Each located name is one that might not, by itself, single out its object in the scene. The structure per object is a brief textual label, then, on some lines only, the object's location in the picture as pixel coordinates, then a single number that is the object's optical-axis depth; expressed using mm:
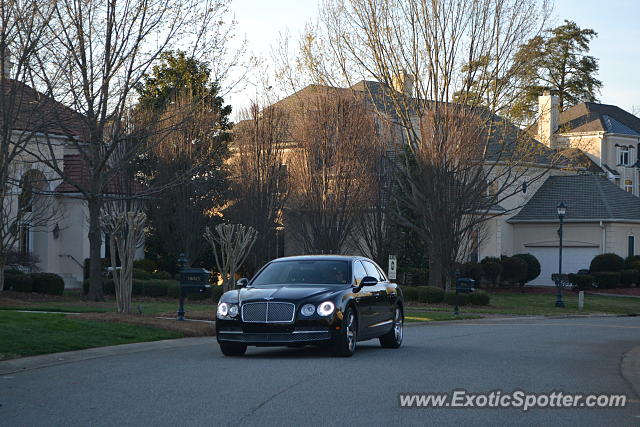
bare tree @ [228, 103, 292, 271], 39969
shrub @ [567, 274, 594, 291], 50906
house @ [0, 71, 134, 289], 35312
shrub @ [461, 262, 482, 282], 49000
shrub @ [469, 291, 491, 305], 36312
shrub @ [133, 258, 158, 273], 43375
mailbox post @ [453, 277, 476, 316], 30542
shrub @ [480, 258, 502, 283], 50781
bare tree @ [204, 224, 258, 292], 26422
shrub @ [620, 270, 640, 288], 52562
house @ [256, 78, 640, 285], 56156
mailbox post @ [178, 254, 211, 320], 22094
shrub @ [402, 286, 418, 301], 36656
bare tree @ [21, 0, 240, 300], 22484
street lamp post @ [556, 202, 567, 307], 39094
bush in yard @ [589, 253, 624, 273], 53625
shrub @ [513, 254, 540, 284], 54288
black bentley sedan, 14852
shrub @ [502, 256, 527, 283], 51781
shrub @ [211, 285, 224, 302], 32688
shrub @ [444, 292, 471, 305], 35812
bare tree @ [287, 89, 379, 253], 37844
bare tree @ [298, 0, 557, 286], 34969
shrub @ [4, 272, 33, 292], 32125
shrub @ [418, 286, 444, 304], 36188
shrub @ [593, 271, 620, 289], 51406
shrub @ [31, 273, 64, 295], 32594
